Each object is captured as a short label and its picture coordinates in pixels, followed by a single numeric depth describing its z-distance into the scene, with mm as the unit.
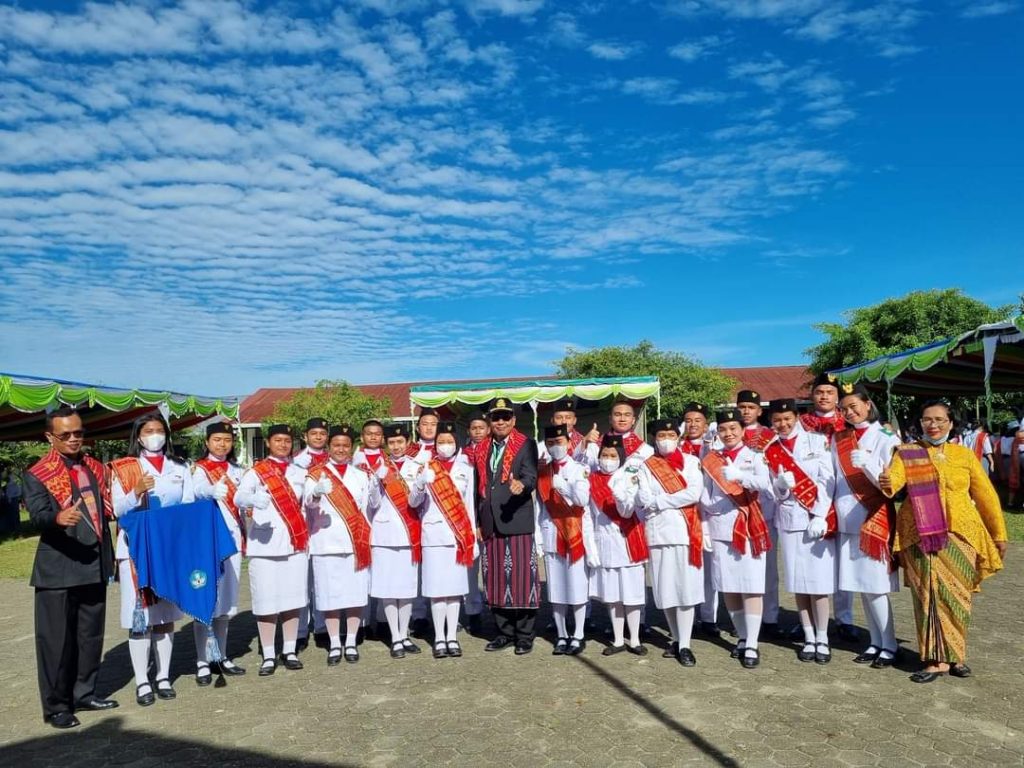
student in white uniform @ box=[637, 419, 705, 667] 5031
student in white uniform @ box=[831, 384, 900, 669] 4734
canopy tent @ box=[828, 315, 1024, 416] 10367
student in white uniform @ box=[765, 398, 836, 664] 4887
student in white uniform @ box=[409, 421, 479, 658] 5512
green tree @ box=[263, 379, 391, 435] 30344
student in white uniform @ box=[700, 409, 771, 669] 4980
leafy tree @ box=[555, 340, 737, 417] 33625
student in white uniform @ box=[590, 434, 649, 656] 5195
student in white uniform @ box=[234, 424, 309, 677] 5129
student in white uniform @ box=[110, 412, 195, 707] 4539
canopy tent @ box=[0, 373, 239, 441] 11002
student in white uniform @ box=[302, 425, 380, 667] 5371
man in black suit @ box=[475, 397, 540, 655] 5500
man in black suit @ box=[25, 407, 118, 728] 4238
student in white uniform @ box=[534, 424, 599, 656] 5332
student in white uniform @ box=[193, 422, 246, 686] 4957
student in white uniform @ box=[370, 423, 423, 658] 5555
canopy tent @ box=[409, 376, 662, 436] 23125
